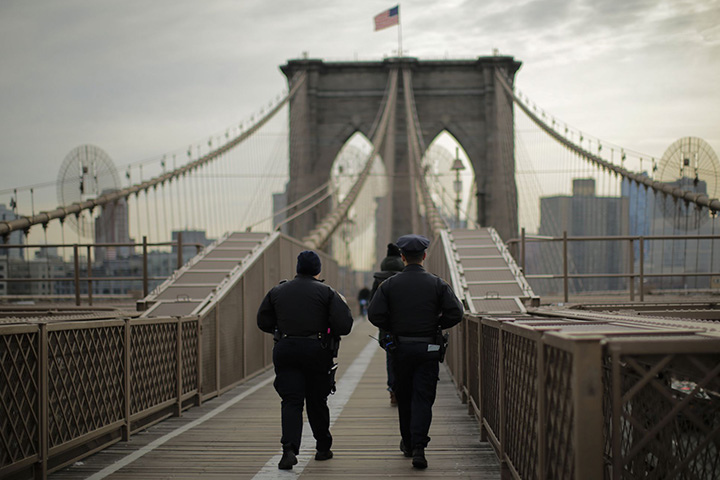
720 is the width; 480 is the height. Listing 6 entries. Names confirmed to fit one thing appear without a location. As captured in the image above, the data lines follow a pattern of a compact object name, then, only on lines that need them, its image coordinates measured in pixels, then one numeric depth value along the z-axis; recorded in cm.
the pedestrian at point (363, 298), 3616
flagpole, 4582
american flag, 4559
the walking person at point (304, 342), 626
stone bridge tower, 4456
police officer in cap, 614
